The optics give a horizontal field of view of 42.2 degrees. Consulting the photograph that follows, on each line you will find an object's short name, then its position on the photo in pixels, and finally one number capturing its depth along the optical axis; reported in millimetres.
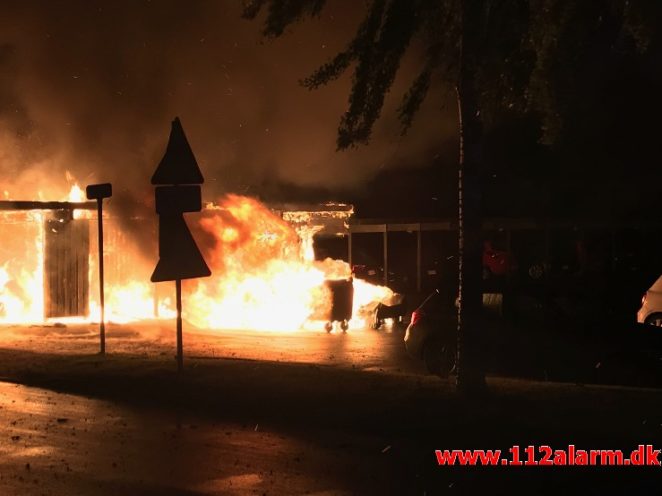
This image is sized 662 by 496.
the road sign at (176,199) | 11500
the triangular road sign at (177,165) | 11500
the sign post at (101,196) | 13789
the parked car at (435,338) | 11641
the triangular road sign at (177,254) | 11484
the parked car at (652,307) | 15742
